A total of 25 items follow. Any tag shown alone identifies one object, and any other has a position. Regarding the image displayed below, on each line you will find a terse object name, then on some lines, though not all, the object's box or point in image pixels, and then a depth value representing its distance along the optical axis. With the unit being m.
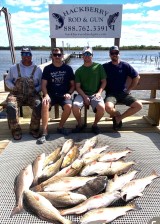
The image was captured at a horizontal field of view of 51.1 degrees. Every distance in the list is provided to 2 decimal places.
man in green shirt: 2.95
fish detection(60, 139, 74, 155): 2.46
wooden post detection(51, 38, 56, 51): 3.77
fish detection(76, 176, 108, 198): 1.84
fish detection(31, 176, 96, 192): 1.84
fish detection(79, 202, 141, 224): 1.59
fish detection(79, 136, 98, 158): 2.49
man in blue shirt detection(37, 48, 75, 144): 2.93
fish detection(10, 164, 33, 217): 1.73
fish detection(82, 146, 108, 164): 2.28
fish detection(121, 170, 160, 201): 1.82
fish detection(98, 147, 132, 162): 2.31
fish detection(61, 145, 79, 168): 2.22
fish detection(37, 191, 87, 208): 1.73
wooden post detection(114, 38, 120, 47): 3.80
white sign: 3.63
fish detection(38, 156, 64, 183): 2.01
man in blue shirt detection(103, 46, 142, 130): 3.06
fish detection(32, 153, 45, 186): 2.00
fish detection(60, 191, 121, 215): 1.68
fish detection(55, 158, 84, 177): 2.03
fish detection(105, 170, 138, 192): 1.90
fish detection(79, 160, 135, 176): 2.09
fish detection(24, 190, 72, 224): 1.61
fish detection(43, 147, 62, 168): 2.27
